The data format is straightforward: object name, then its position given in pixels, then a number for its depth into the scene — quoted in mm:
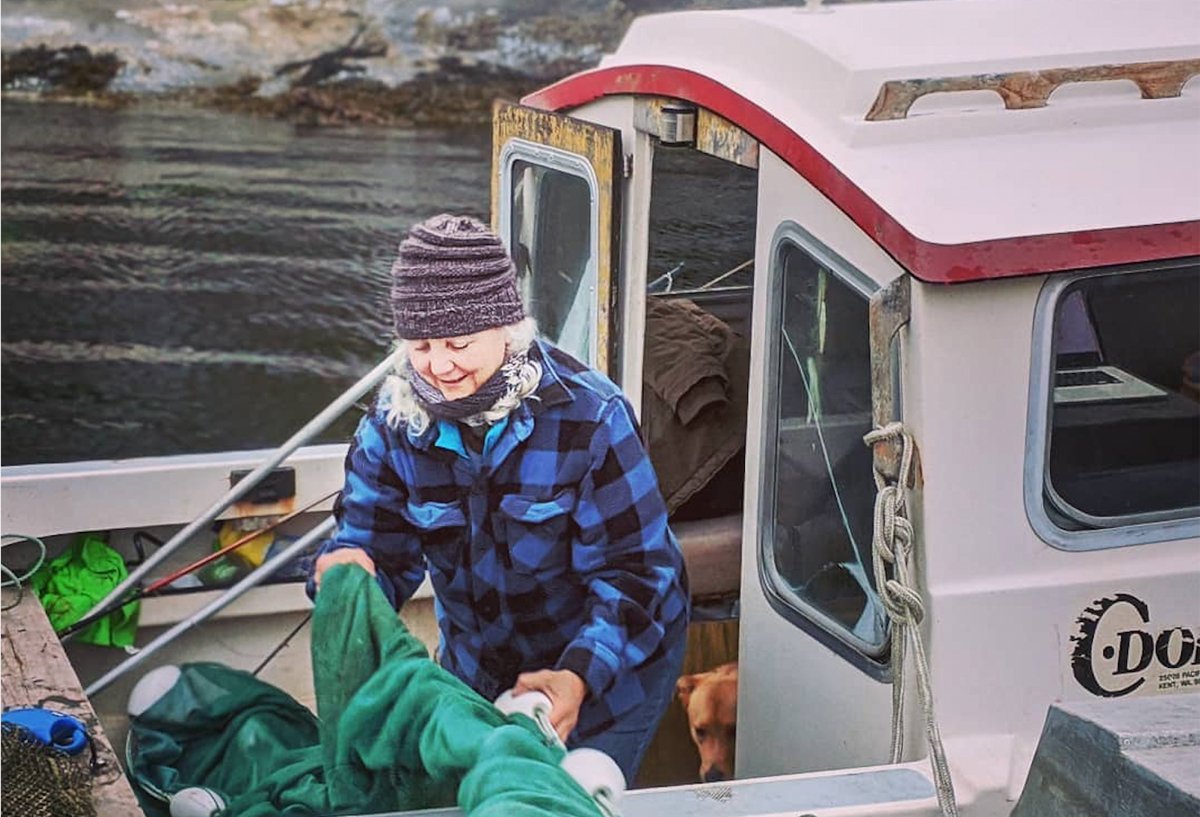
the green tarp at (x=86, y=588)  4355
